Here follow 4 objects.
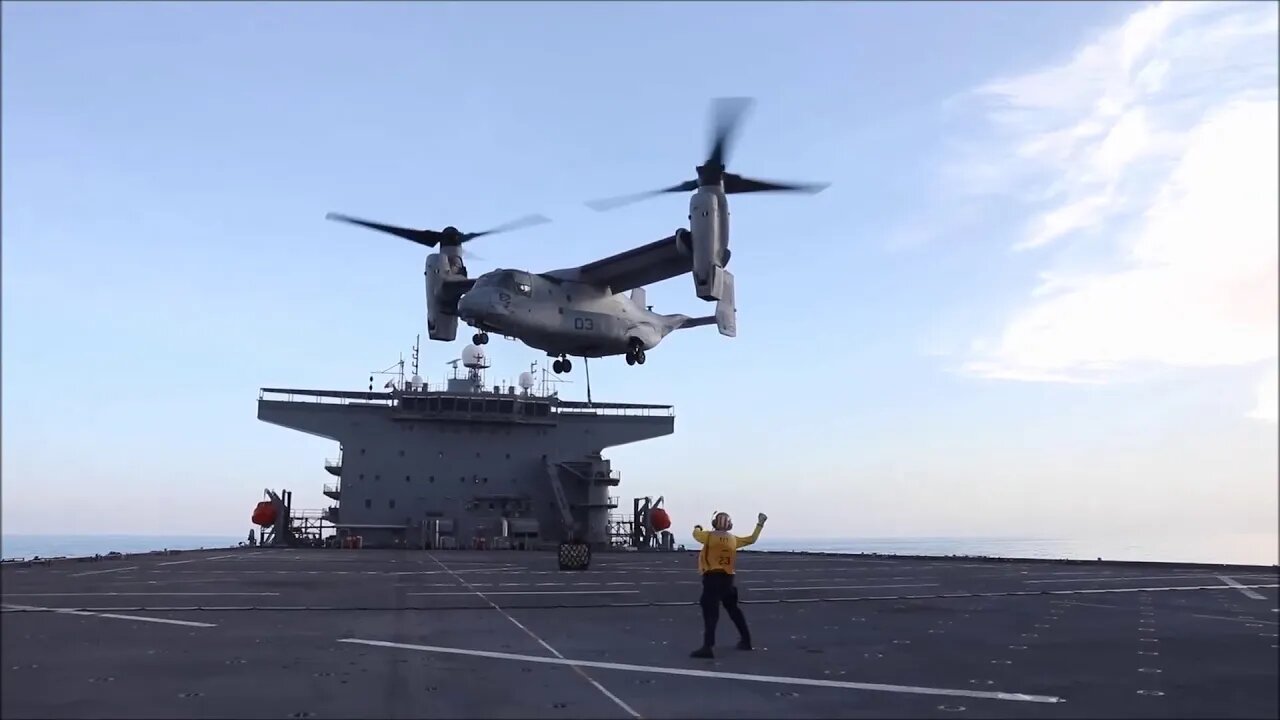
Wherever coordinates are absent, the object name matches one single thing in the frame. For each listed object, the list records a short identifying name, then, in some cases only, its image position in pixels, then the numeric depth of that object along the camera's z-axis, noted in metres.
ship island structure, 41.31
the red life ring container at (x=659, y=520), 45.97
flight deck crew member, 10.56
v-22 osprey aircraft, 24.00
